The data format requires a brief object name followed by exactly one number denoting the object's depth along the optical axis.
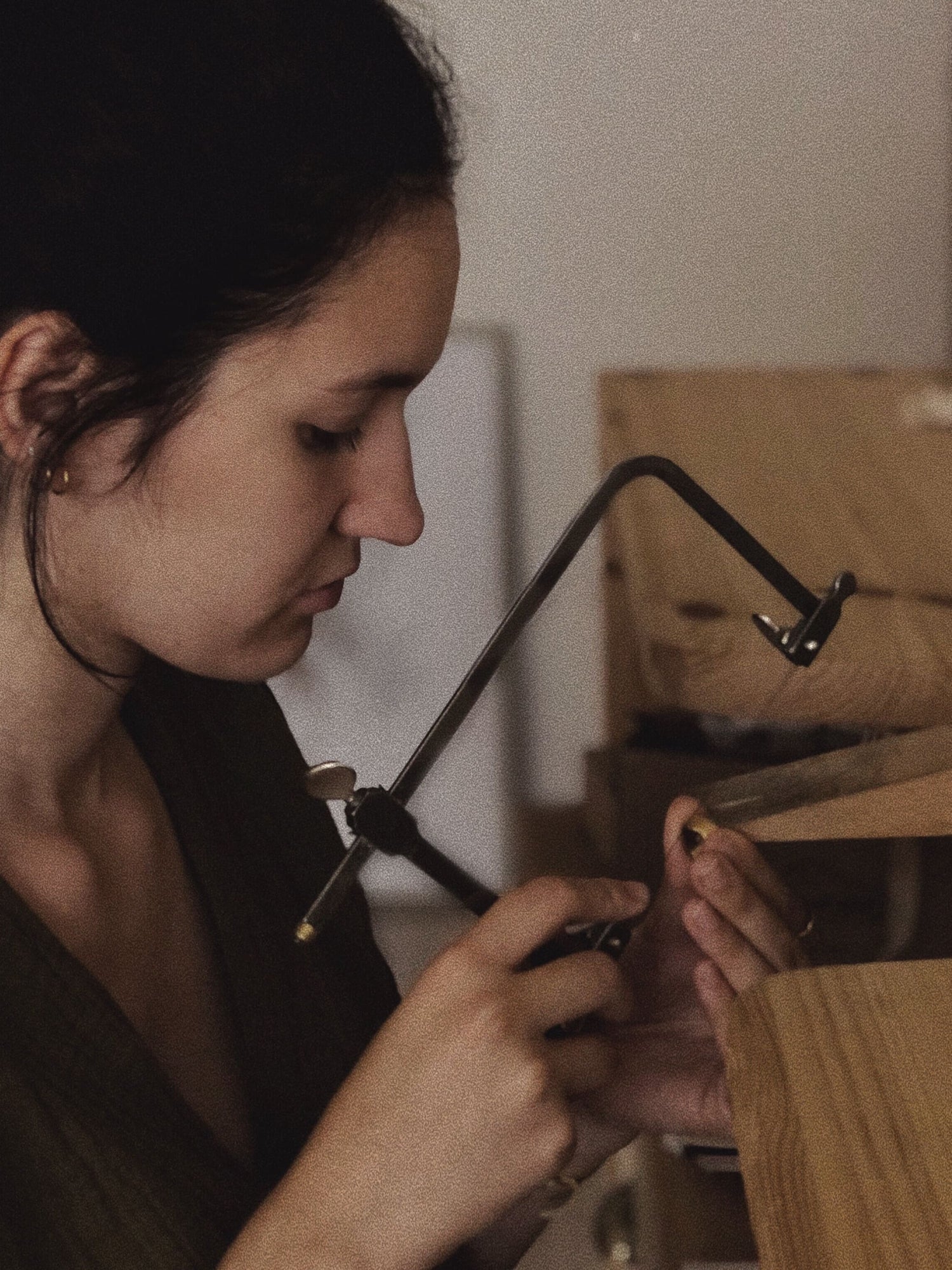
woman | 0.64
